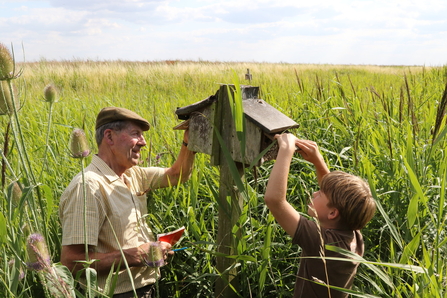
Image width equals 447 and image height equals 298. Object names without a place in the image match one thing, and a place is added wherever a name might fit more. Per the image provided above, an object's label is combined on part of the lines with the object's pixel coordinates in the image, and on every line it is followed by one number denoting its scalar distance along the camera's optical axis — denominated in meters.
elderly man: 1.88
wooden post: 1.89
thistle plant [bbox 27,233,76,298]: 1.03
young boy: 1.61
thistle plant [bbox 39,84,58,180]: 1.55
